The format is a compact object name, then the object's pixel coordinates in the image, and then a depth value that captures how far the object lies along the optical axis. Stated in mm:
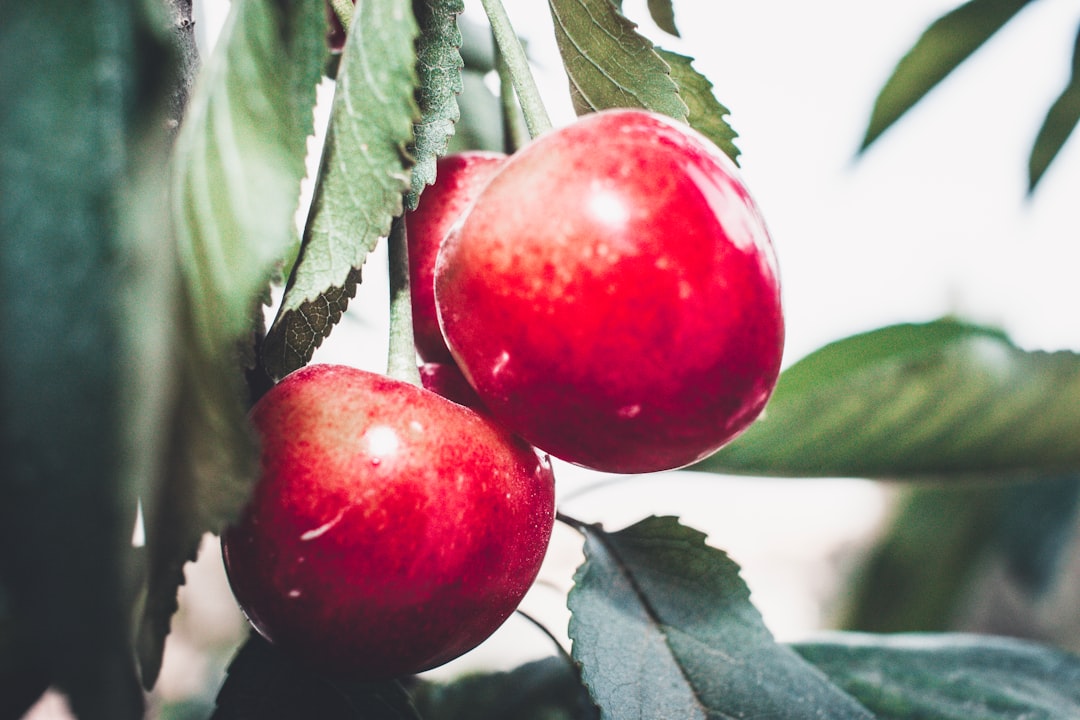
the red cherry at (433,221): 105
